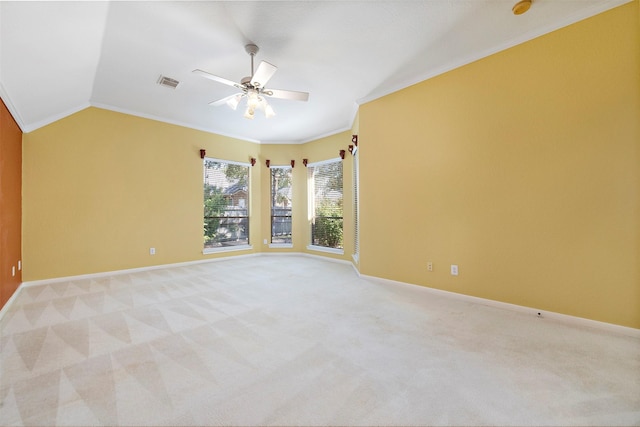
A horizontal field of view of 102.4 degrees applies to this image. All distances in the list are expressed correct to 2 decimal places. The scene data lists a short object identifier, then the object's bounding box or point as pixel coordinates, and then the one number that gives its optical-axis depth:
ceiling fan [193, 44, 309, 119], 2.59
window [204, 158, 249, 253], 5.55
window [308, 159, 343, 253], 5.59
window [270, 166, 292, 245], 6.40
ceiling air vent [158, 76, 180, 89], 3.41
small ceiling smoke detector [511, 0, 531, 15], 2.23
